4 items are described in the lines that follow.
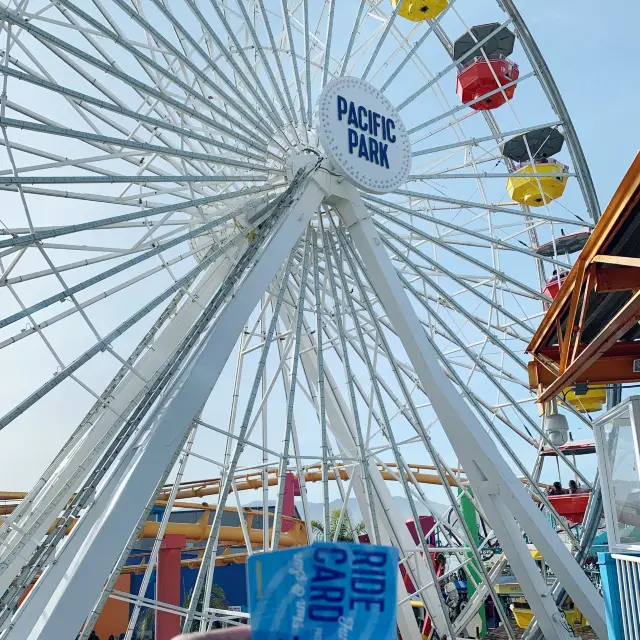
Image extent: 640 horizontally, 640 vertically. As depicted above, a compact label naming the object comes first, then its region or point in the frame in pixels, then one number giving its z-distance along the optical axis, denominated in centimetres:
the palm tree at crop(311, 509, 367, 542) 2592
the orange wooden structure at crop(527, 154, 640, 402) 513
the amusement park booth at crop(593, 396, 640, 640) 568
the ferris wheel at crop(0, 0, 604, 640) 680
